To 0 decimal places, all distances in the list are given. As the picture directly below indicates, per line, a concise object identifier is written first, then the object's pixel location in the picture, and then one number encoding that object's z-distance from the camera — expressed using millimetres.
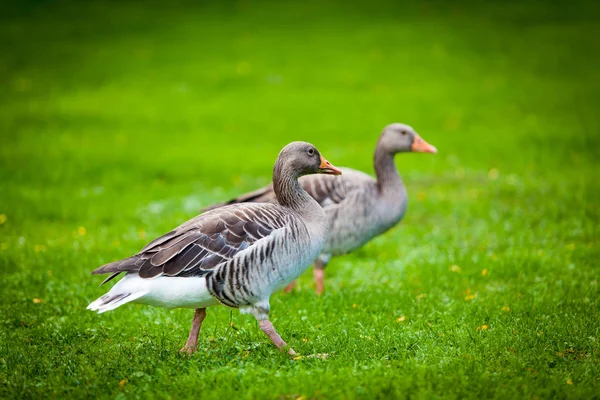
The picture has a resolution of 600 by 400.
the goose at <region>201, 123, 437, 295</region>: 19281
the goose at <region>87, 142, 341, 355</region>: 13281
